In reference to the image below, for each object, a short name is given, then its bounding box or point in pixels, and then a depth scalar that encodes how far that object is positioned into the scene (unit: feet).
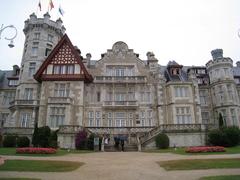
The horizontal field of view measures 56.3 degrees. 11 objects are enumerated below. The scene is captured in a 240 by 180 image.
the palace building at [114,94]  106.83
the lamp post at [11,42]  55.13
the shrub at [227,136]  88.84
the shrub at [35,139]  90.27
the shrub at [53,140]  88.91
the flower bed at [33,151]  69.15
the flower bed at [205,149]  70.03
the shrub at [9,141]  96.63
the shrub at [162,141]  92.58
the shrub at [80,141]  92.26
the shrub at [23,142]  95.96
